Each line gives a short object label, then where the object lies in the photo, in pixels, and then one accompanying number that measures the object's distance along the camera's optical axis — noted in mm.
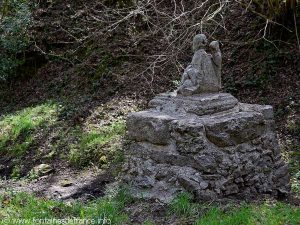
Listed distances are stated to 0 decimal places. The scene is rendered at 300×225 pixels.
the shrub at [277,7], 10305
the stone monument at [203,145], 5680
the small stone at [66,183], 8055
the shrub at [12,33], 14031
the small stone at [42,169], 8906
